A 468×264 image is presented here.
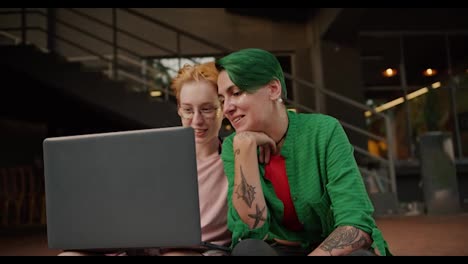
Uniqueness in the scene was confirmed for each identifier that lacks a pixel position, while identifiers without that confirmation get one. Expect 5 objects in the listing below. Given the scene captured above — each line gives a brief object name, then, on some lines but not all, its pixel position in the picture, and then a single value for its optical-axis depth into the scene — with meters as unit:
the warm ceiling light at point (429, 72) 9.23
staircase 5.90
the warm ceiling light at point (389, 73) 8.99
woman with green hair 1.29
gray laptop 1.13
